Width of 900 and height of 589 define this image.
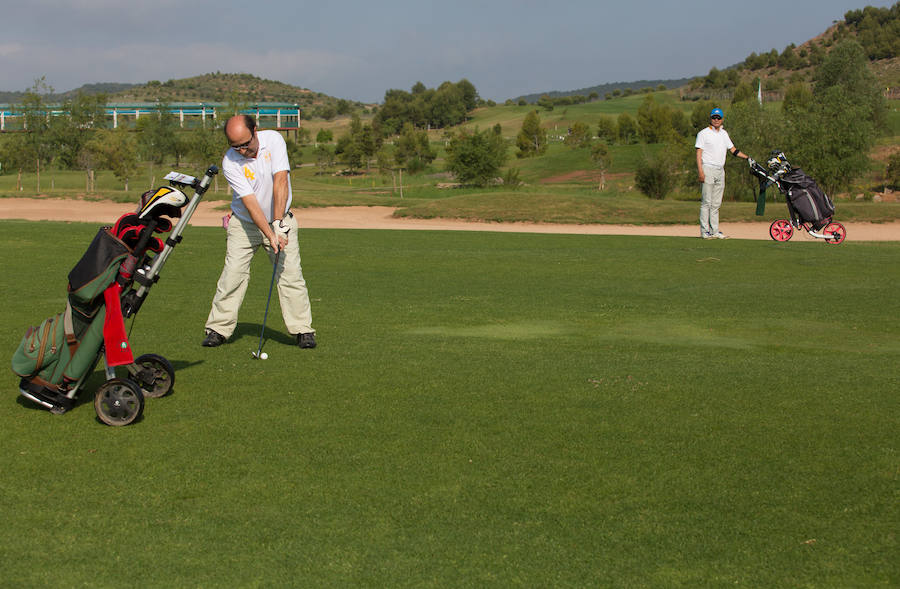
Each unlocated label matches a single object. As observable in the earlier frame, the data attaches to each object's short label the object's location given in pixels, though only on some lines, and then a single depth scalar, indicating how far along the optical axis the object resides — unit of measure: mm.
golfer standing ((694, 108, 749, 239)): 18750
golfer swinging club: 8320
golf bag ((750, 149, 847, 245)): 17625
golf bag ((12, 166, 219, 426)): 6082
